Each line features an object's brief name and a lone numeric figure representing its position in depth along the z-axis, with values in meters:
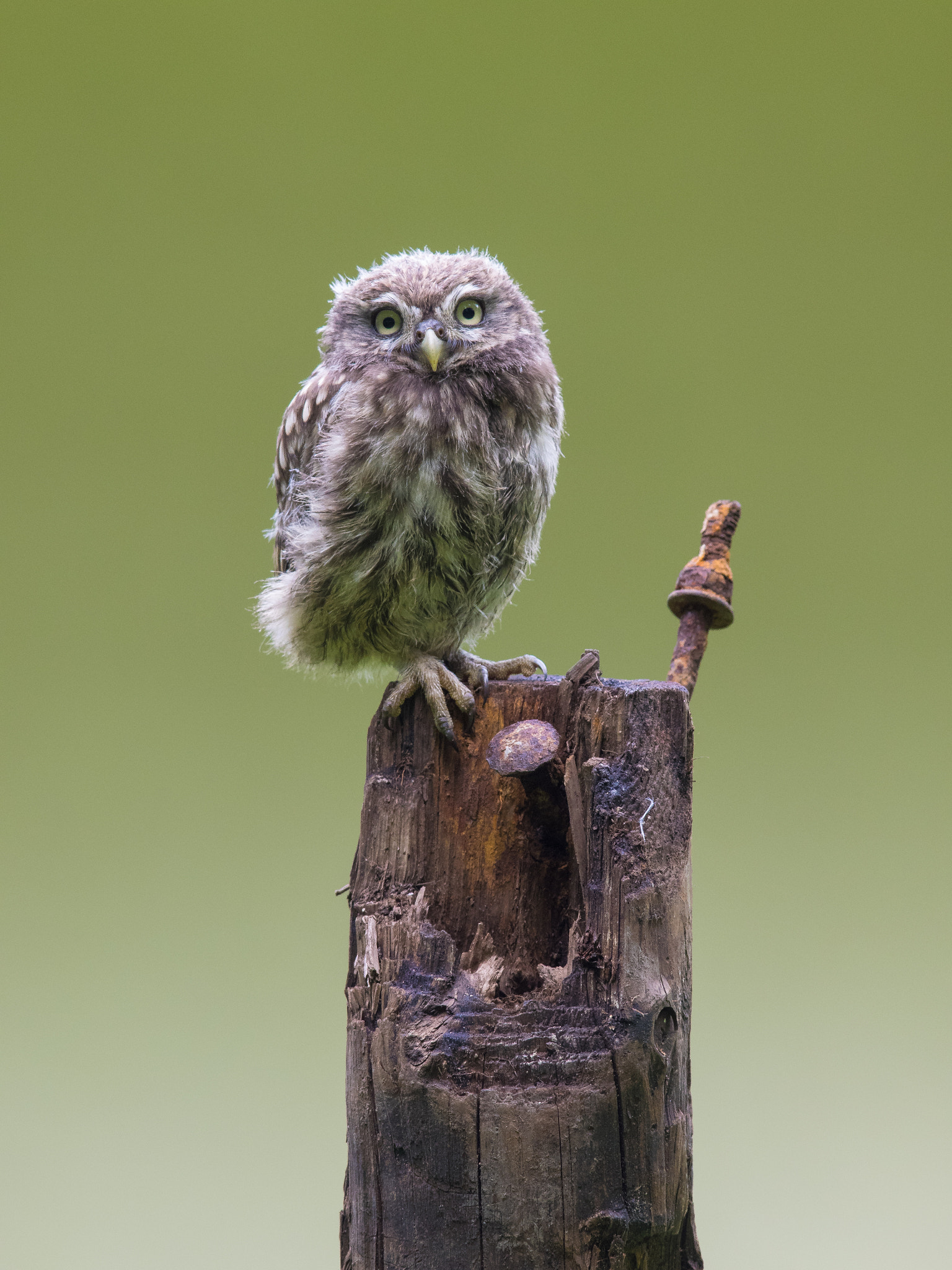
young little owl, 9.47
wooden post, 9.37
